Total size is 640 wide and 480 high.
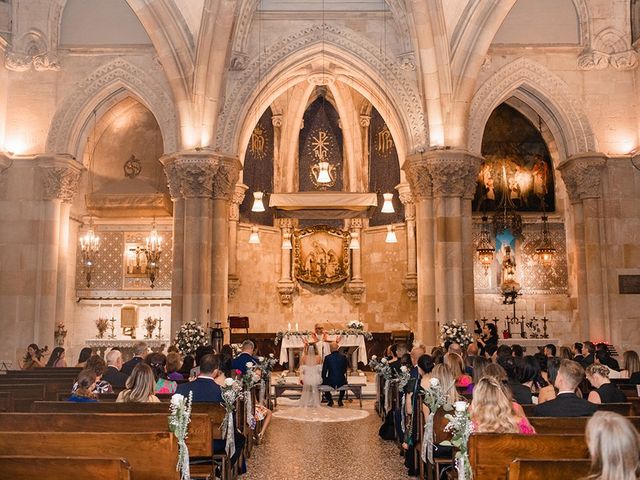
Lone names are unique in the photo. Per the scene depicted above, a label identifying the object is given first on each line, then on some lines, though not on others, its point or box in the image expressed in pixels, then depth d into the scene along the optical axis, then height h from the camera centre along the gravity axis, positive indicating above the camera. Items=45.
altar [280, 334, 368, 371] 17.81 -0.65
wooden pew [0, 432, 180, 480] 4.75 -0.86
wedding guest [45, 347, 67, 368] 12.02 -0.64
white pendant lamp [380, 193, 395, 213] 17.27 +2.82
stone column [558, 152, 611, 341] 16.14 +1.78
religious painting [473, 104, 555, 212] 21.39 +4.64
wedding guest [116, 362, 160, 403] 6.57 -0.62
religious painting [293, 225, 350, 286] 24.02 +2.19
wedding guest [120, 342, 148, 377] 9.61 -0.51
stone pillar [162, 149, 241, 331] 16.03 +2.14
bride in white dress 13.07 -1.12
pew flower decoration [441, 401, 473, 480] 4.55 -0.76
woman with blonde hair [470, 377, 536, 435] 4.93 -0.65
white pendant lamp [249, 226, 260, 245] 21.16 +2.48
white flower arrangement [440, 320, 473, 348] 14.94 -0.34
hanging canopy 16.45 +2.77
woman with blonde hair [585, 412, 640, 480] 2.97 -0.56
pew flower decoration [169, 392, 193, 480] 4.89 -0.74
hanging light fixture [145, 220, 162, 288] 18.88 +1.88
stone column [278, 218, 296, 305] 23.62 +1.63
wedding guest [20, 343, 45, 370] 12.02 -0.66
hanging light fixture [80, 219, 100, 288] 18.98 +1.96
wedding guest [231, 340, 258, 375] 11.13 -0.63
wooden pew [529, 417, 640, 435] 5.40 -0.82
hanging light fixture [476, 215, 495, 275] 20.33 +2.01
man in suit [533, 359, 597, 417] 5.64 -0.65
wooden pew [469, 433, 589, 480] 4.68 -0.88
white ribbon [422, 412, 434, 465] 6.62 -1.12
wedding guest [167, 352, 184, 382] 9.01 -0.60
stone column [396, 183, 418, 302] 22.11 +2.34
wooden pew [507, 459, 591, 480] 3.88 -0.83
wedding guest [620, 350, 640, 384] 9.05 -0.60
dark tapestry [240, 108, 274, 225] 23.97 +5.24
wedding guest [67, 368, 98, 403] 6.73 -0.65
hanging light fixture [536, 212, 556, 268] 20.34 +1.98
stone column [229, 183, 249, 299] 21.91 +2.60
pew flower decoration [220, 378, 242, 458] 6.70 -0.97
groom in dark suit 13.68 -0.99
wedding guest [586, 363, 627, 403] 6.86 -0.70
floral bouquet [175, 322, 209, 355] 14.82 -0.39
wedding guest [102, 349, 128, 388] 8.88 -0.66
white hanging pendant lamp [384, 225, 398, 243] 21.17 +2.45
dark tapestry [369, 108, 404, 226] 23.95 +5.23
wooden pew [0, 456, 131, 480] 3.91 -0.82
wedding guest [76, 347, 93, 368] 10.90 -0.54
